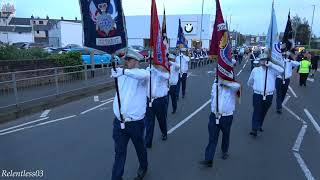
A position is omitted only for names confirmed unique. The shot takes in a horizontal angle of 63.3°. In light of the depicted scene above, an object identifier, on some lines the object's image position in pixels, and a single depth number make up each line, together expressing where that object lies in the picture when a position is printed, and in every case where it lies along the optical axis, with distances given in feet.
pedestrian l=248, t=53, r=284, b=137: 18.94
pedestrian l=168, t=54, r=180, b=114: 23.25
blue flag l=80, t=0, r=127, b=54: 10.82
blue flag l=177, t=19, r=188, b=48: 36.02
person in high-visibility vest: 42.51
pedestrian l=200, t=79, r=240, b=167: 14.09
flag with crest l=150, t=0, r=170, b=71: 14.76
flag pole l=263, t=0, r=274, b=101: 18.87
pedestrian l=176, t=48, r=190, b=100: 30.13
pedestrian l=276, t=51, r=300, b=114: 26.04
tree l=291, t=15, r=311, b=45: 181.64
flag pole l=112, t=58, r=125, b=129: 11.34
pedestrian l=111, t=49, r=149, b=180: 11.48
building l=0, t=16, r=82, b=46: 149.53
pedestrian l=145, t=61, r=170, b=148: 16.36
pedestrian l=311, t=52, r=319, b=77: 58.18
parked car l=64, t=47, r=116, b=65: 51.01
